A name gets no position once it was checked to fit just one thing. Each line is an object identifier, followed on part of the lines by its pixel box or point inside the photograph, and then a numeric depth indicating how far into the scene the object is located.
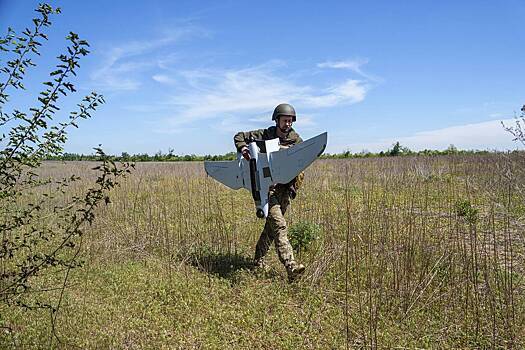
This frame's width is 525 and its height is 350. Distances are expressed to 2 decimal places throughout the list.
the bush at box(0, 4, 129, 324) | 2.32
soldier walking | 4.40
